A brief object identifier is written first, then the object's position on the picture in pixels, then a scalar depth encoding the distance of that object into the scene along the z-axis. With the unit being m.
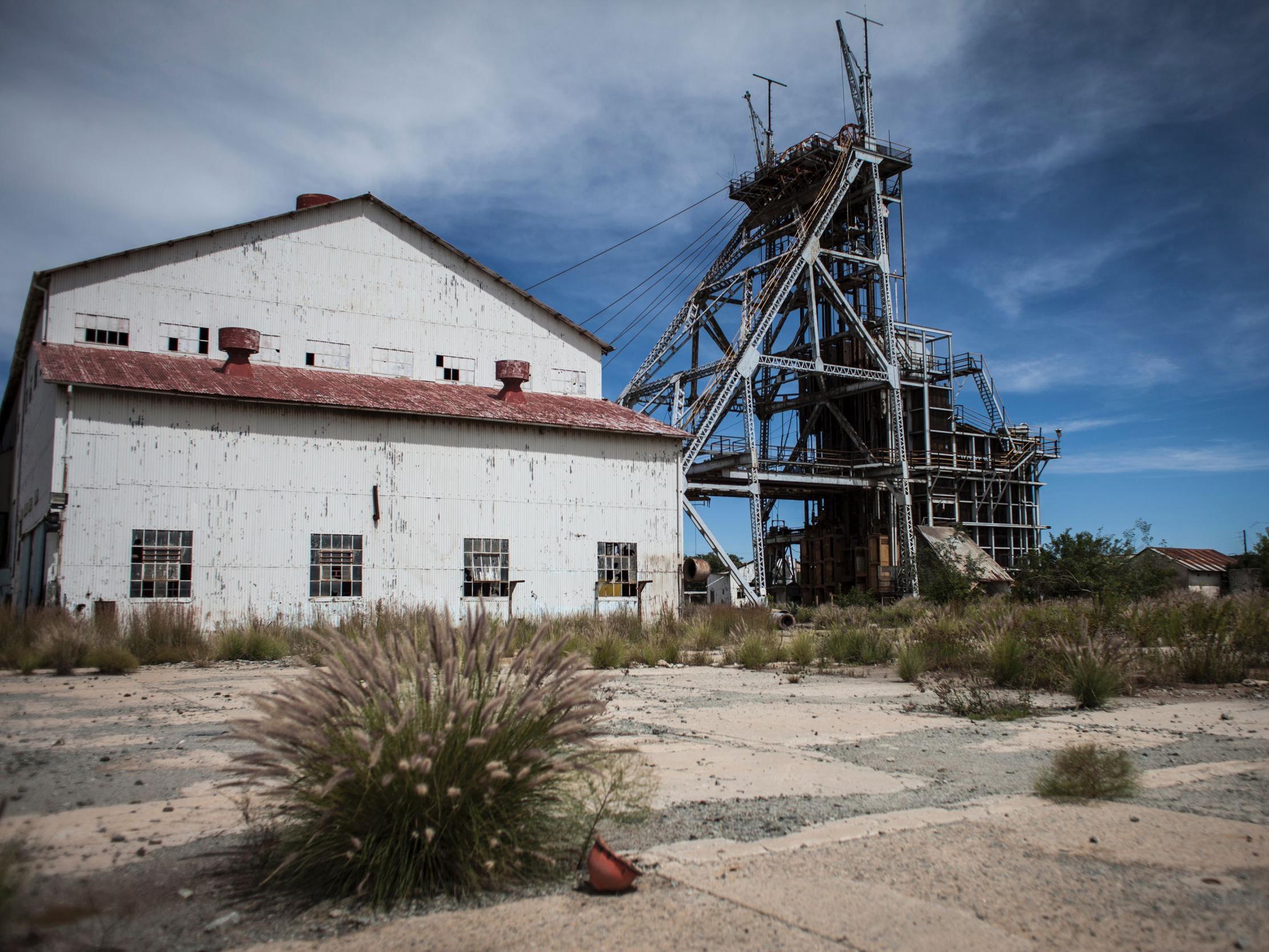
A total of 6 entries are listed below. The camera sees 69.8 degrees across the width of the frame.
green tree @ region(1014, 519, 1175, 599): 25.94
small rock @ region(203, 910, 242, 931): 3.37
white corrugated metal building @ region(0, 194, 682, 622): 17.36
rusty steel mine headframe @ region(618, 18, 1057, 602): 32.88
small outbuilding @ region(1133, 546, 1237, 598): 39.25
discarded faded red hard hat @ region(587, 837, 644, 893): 3.66
